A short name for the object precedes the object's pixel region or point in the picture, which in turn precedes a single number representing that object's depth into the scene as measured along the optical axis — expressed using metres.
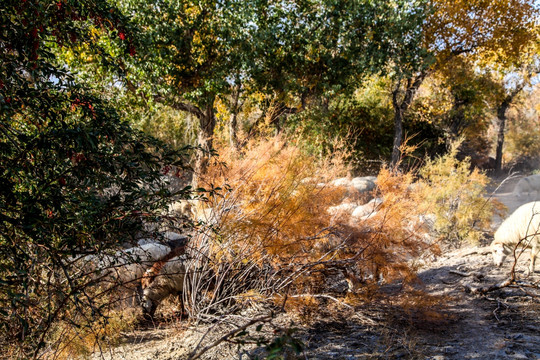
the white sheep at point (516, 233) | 5.61
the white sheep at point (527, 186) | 13.68
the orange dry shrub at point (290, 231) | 4.33
